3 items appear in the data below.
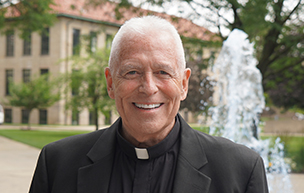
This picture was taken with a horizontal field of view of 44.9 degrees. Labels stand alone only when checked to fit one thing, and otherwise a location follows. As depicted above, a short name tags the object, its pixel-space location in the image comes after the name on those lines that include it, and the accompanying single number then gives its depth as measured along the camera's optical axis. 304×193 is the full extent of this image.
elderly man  1.67
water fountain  8.15
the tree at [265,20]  10.22
